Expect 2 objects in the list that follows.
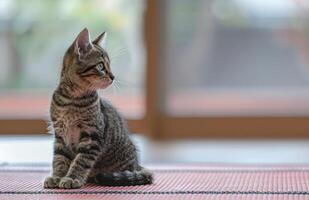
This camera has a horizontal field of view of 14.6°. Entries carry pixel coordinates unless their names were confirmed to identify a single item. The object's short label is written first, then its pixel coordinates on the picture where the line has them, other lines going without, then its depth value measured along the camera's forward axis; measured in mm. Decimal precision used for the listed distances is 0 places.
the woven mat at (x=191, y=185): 1685
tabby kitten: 1747
